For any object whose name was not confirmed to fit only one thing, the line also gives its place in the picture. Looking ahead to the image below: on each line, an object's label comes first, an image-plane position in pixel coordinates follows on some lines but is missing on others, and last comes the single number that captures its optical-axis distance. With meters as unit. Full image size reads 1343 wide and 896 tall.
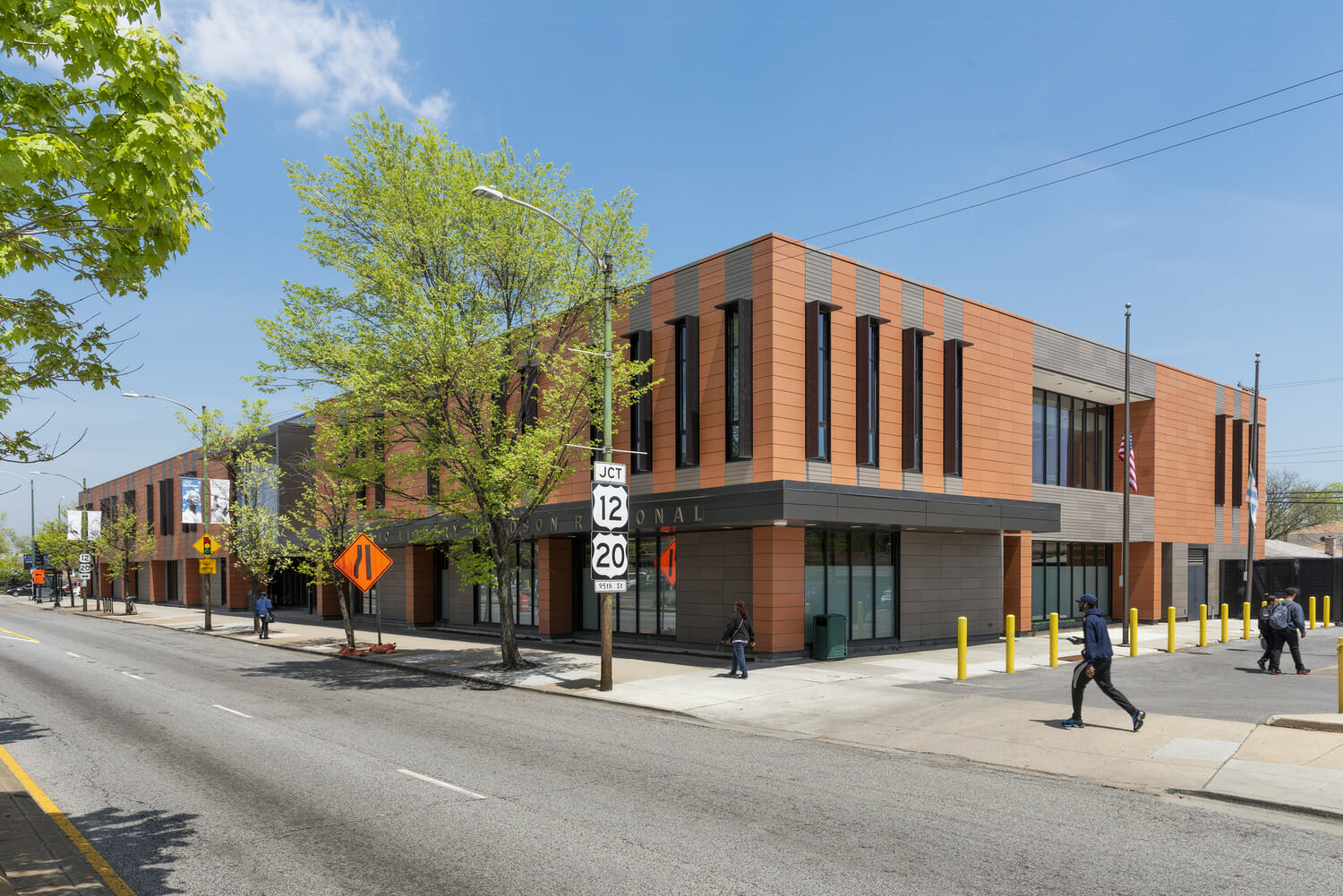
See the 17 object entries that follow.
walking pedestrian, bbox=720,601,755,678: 18.69
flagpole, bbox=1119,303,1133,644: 25.86
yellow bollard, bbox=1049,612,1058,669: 20.39
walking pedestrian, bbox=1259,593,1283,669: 19.23
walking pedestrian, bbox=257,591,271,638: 33.47
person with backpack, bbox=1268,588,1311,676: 18.75
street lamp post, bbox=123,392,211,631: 36.75
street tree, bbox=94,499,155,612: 56.31
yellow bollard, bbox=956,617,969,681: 18.50
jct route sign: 17.89
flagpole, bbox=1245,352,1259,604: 30.95
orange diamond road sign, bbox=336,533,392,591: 22.81
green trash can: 21.50
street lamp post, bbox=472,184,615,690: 17.70
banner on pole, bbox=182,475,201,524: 40.59
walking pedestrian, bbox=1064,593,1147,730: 12.78
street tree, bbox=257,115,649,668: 19.31
